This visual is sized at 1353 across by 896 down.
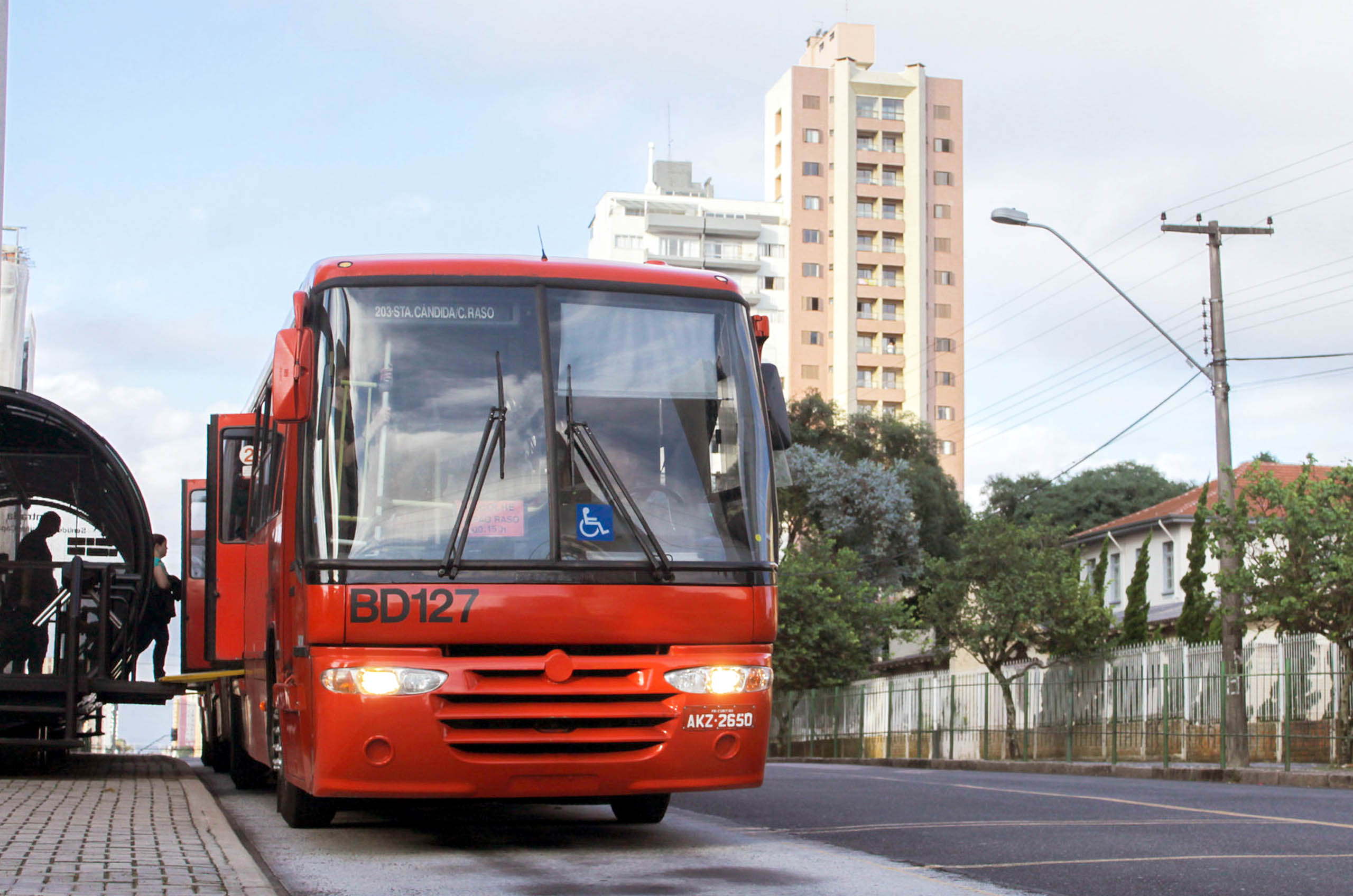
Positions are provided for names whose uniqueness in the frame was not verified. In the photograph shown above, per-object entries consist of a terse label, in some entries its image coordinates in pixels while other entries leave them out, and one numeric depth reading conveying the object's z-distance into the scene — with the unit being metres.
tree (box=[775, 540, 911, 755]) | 49.38
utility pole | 24.66
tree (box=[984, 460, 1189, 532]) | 82.38
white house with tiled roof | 49.03
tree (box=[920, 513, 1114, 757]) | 38.34
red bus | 8.31
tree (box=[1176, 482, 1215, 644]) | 37.97
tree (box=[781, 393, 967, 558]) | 70.81
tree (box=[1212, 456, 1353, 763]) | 24.84
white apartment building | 110.44
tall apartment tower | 109.62
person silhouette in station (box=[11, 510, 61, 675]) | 15.07
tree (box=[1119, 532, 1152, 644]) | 43.00
